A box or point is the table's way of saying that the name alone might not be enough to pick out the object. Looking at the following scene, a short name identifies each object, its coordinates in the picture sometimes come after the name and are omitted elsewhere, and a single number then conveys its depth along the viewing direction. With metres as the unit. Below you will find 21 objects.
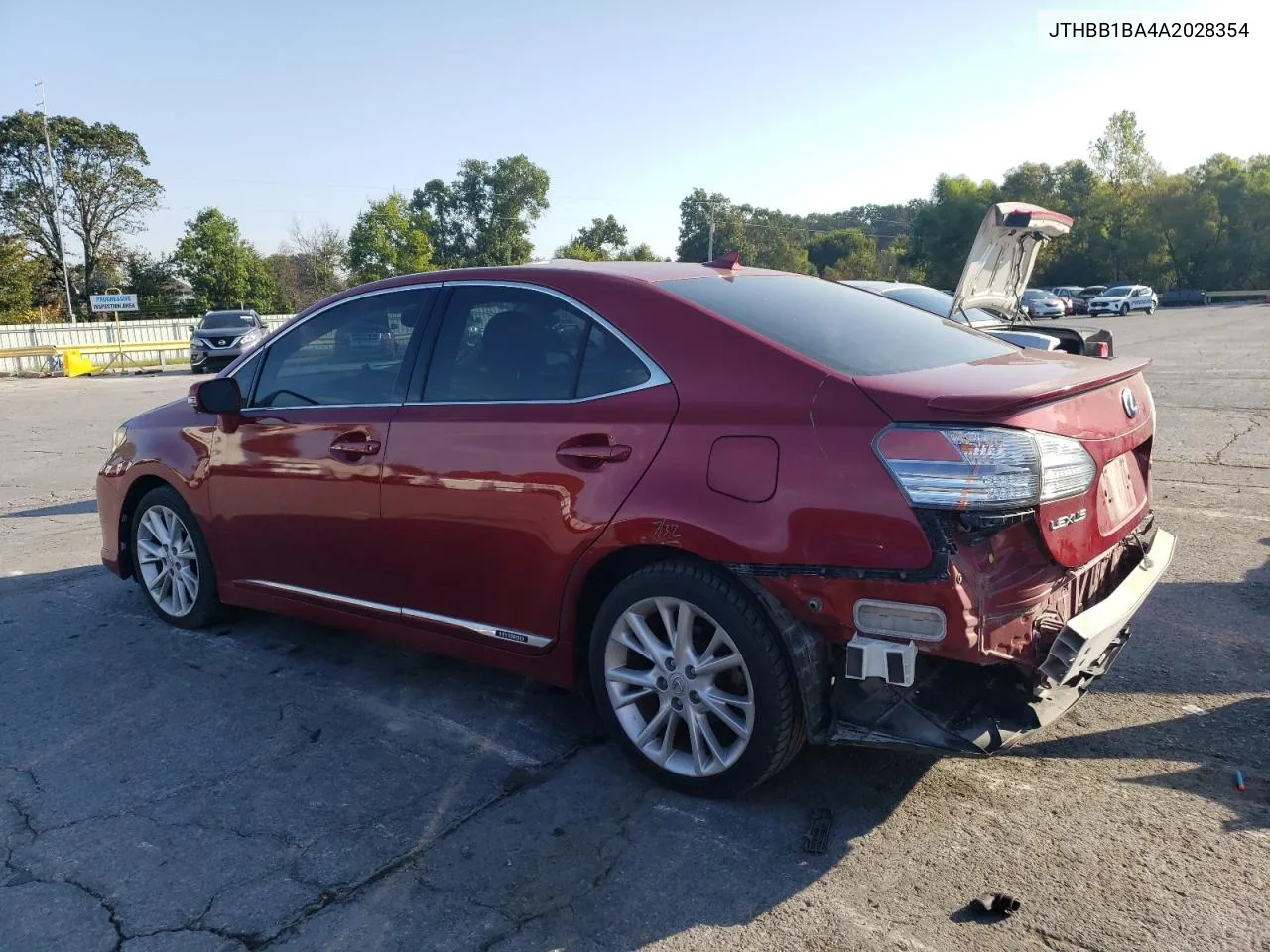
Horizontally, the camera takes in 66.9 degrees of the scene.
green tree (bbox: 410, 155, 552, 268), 81.25
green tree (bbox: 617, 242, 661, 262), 66.47
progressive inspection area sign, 31.75
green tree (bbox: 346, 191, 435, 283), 51.62
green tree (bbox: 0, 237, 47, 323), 42.44
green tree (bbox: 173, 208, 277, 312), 52.56
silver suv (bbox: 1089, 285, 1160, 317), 50.59
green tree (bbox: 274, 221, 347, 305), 63.72
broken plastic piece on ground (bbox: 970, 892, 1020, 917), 2.55
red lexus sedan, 2.73
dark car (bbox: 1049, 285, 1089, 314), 54.39
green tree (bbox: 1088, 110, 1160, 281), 67.31
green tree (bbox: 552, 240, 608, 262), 60.48
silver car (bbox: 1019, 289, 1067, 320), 44.19
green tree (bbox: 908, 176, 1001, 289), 69.69
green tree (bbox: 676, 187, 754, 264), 81.44
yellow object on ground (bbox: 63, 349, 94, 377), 26.83
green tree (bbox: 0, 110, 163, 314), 53.38
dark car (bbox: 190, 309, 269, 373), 25.84
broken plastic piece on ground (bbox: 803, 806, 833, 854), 2.89
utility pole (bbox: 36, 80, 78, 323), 46.97
